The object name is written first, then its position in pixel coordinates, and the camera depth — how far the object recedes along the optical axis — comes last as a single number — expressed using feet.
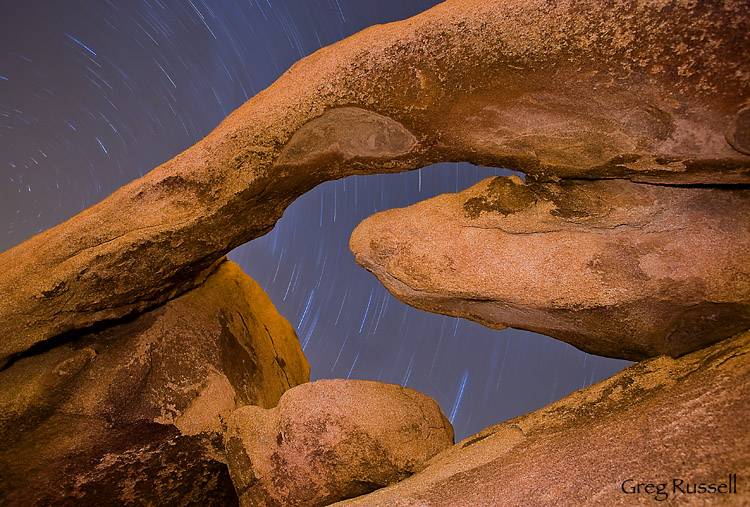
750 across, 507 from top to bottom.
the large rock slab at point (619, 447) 5.79
